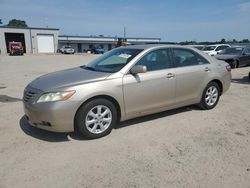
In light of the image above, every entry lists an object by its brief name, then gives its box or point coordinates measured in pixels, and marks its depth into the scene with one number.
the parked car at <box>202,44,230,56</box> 20.95
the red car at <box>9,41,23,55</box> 41.69
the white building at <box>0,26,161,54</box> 51.16
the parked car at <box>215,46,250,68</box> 14.80
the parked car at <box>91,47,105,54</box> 56.25
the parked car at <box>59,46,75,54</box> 49.35
